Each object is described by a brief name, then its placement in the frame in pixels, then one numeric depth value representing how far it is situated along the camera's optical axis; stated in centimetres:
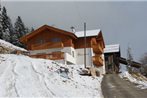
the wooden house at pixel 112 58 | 5158
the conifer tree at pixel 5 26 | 6072
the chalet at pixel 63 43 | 3421
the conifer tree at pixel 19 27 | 6236
